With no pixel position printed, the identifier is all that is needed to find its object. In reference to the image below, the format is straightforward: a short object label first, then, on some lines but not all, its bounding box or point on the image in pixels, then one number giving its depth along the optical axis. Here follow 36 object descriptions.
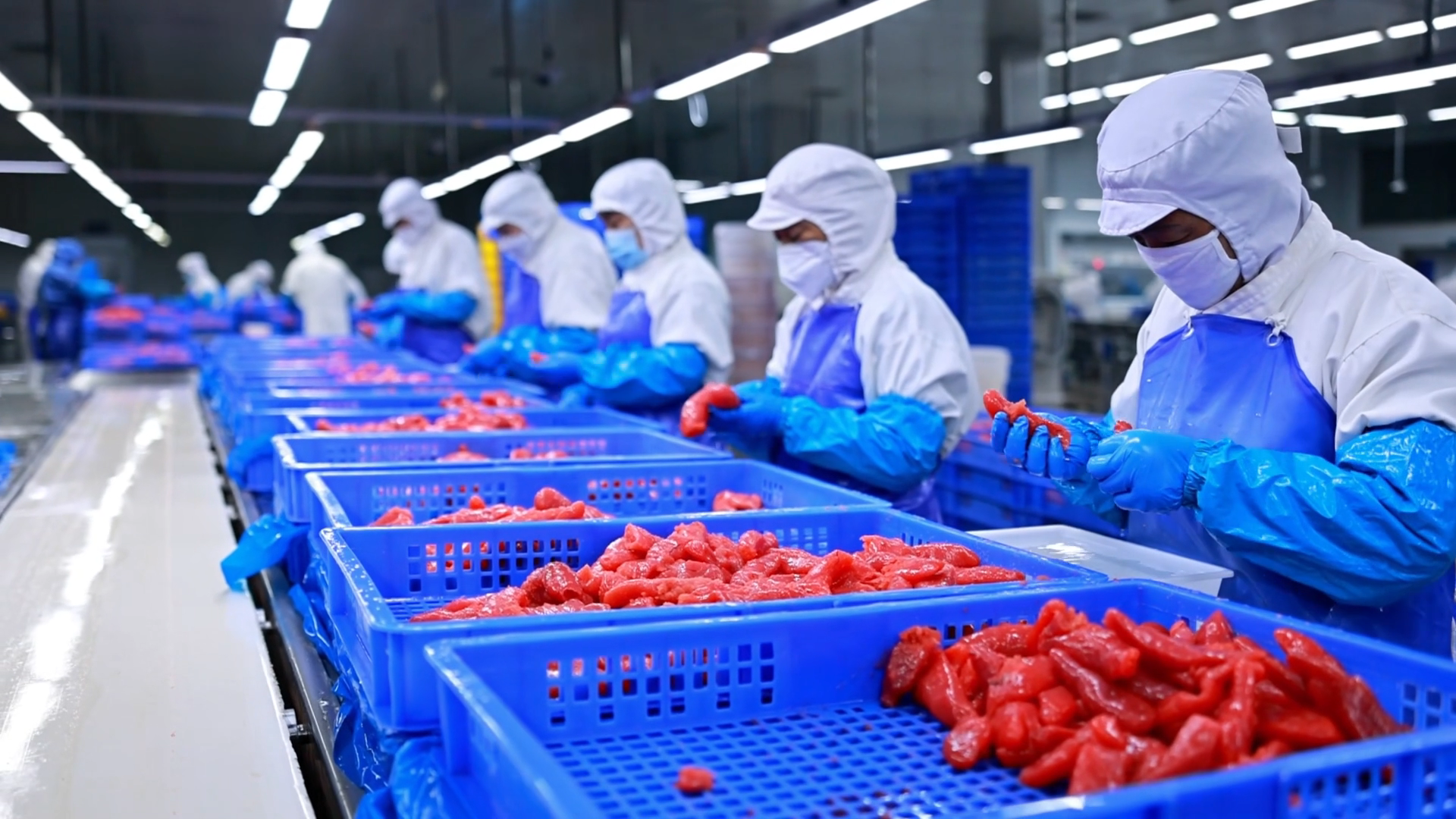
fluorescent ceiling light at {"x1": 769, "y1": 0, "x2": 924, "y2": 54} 5.21
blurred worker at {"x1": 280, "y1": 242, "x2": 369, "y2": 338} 14.06
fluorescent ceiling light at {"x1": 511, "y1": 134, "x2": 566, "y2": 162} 10.26
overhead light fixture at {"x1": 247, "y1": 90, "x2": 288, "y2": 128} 7.84
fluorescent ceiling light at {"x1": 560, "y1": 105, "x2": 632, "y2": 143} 8.55
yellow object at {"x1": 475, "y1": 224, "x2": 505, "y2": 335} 11.14
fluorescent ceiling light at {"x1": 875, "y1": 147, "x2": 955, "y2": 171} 12.94
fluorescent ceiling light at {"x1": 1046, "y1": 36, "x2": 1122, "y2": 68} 11.16
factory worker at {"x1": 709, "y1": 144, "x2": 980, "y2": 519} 3.14
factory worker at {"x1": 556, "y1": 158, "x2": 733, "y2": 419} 4.61
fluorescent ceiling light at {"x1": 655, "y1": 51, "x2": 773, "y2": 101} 6.36
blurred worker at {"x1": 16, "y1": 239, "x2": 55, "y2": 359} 12.51
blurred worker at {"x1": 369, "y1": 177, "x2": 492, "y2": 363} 8.24
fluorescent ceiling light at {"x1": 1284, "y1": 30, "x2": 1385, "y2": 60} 9.62
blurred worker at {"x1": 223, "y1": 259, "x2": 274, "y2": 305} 18.77
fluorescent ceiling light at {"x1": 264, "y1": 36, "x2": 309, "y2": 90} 6.40
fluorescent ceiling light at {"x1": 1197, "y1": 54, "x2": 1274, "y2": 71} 10.19
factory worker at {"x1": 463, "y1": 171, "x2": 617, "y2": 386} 6.23
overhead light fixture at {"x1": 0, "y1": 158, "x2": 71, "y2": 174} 14.24
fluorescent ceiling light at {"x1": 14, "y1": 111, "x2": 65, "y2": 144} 8.58
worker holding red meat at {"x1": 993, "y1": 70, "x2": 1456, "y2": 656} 1.82
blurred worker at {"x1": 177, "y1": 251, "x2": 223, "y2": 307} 19.91
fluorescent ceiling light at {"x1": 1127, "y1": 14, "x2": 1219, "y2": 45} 10.18
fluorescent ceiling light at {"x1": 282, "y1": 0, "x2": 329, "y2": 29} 5.68
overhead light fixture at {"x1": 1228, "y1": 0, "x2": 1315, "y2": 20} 9.16
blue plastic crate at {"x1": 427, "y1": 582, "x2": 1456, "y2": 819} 1.05
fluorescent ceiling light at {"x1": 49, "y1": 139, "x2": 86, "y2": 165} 10.80
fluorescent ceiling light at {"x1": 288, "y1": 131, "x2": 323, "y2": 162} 10.68
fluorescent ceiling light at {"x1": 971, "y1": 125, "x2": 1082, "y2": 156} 8.97
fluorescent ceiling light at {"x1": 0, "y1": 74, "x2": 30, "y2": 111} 7.03
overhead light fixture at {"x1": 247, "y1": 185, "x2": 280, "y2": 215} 20.83
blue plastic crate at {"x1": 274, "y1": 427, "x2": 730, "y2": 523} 3.05
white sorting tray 2.03
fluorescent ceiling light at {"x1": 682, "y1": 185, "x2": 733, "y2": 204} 17.44
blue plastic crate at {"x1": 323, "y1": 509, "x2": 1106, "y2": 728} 1.45
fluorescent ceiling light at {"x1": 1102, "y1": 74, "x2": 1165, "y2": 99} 10.68
